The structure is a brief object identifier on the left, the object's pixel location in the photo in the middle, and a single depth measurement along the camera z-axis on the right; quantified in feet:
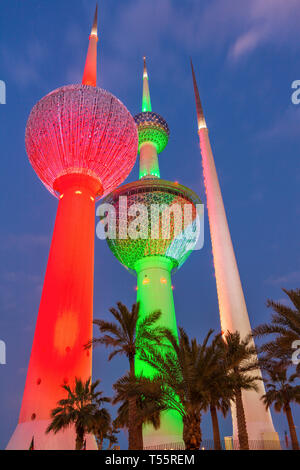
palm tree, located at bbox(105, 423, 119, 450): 98.97
